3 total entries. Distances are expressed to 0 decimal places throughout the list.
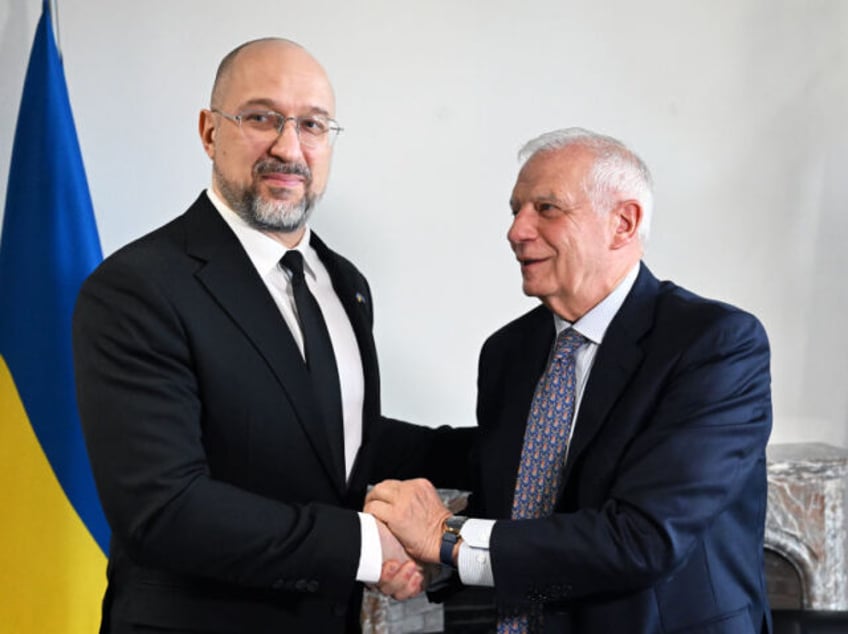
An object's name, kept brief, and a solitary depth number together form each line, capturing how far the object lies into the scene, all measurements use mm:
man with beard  1811
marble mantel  3596
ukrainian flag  2639
